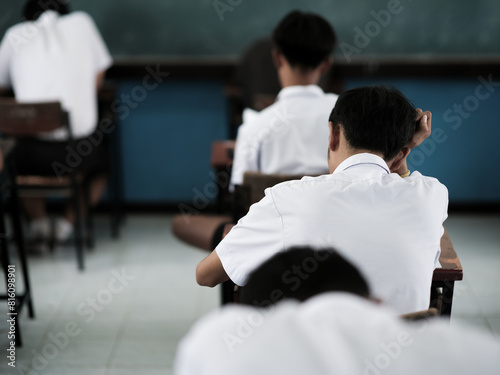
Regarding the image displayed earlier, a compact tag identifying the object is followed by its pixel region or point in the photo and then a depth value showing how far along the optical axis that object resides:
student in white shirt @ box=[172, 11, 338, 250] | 2.29
